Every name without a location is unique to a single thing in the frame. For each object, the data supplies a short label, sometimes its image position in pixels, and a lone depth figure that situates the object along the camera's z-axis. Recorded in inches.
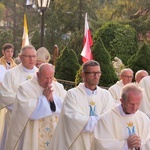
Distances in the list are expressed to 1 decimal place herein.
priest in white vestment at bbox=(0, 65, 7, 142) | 458.6
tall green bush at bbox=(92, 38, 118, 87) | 694.8
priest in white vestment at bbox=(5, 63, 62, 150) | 346.6
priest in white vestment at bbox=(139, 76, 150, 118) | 475.5
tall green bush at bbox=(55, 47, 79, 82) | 827.1
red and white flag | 720.9
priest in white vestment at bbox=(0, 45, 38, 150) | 406.1
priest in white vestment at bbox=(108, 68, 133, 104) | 496.9
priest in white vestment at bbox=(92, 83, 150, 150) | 249.5
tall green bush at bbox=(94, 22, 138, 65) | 1162.8
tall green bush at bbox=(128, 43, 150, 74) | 776.3
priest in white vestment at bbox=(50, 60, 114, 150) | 309.7
